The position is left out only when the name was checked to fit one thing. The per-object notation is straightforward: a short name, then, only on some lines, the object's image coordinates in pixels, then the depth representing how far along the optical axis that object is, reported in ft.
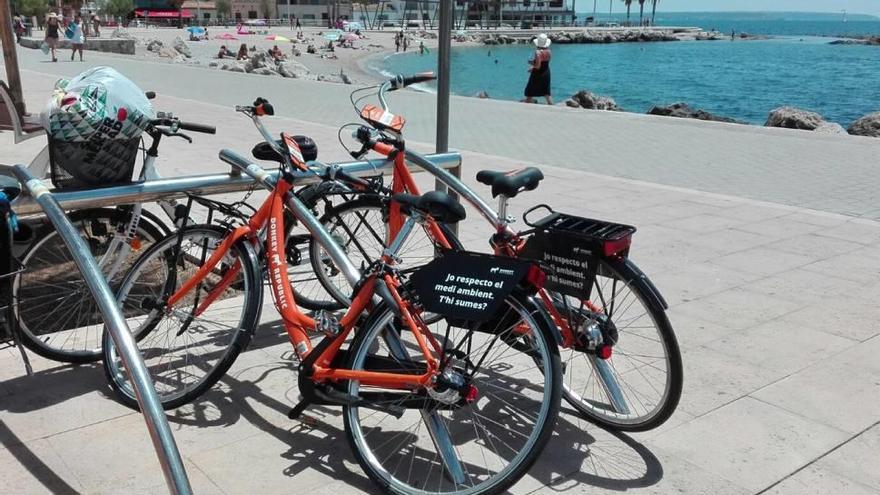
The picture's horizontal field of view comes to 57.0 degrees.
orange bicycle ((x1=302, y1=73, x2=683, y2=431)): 10.51
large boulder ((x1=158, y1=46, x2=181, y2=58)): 128.71
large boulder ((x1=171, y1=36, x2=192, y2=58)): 140.48
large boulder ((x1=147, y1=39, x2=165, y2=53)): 134.41
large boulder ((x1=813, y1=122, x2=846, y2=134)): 48.51
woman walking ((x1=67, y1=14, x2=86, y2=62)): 85.70
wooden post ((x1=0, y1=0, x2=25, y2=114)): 26.81
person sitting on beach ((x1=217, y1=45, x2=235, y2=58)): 138.95
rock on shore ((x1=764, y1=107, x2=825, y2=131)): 50.10
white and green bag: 11.82
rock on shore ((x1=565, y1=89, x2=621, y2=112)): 69.67
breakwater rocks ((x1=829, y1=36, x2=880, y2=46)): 413.73
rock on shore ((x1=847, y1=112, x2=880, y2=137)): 48.37
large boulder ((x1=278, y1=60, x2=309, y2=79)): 90.33
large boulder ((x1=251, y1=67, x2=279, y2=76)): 86.04
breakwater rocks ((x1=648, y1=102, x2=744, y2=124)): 57.77
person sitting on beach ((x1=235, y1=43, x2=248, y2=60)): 120.38
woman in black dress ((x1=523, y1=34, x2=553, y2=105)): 53.01
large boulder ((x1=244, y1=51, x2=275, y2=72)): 92.27
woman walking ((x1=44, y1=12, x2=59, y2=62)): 86.74
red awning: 329.66
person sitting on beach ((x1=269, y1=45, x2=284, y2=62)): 133.71
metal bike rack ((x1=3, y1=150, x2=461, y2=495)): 7.95
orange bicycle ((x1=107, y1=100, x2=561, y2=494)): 9.21
